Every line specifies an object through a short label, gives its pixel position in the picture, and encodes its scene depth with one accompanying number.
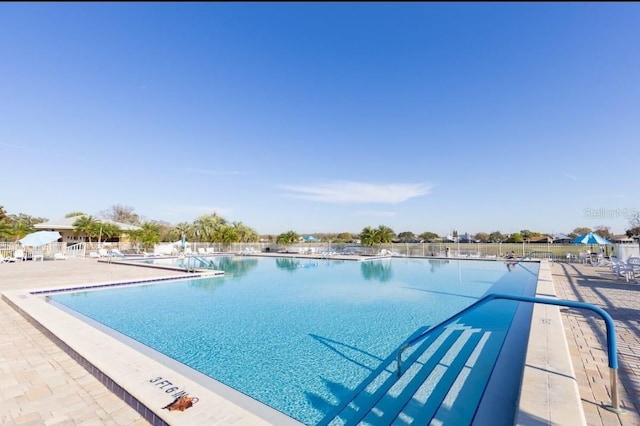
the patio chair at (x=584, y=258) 15.28
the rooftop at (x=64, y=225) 27.81
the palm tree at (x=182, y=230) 29.23
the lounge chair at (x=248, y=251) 25.39
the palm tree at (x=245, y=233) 31.66
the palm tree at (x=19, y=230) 24.34
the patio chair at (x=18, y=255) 17.09
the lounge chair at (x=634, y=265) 8.88
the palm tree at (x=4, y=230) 21.75
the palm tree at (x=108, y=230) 26.30
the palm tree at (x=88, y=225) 25.66
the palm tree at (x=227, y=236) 27.59
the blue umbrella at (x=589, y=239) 12.37
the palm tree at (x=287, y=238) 27.00
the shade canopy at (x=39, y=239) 15.06
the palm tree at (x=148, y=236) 25.42
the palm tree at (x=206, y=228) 28.33
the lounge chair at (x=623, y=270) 9.02
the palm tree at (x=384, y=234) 23.75
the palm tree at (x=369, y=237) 23.84
